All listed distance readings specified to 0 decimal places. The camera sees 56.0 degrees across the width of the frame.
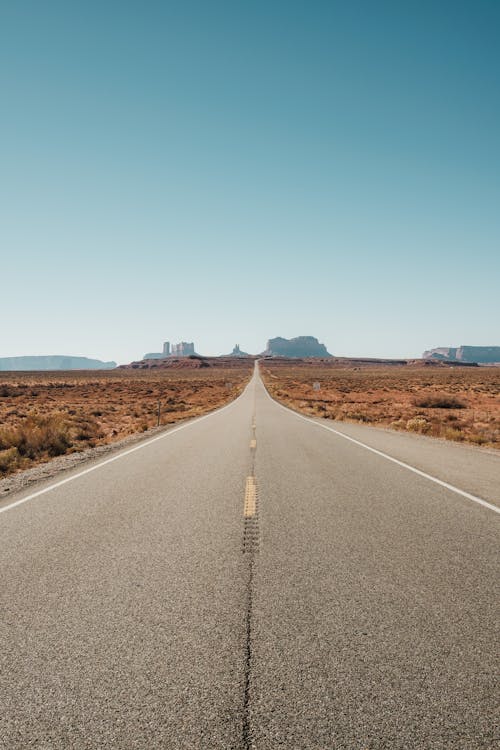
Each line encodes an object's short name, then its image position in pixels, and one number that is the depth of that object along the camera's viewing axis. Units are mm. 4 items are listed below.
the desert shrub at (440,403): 33219
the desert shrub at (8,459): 10999
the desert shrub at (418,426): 19859
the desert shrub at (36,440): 13250
